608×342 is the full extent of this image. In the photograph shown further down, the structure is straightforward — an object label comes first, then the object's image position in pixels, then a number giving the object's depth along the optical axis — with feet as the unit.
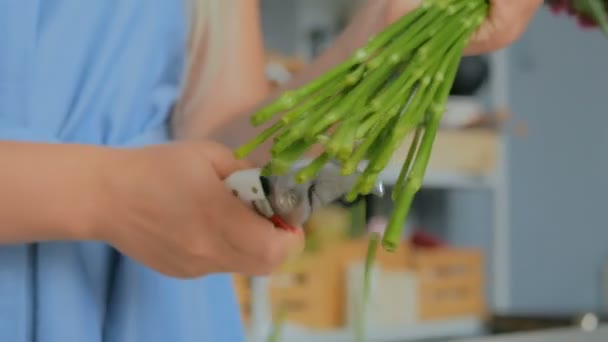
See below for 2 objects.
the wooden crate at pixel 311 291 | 10.44
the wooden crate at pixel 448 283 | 11.66
